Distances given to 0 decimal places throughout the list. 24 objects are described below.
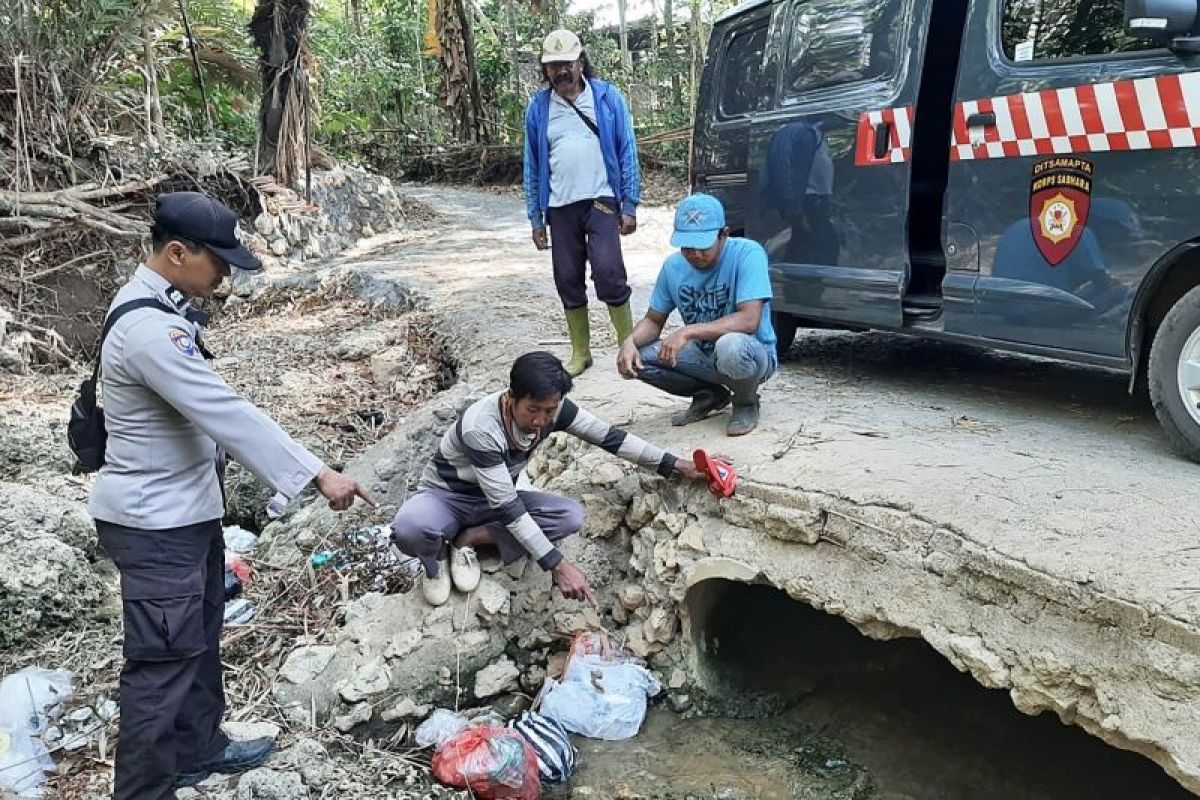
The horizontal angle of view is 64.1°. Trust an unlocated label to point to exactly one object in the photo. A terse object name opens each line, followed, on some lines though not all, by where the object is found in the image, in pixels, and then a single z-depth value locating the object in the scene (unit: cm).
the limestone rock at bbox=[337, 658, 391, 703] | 358
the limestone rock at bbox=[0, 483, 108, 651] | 394
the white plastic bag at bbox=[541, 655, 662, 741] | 363
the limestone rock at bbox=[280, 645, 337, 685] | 362
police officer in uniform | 253
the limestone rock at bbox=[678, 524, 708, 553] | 371
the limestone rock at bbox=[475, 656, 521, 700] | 382
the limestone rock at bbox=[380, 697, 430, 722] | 361
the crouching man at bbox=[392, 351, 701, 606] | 340
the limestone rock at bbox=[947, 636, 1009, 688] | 283
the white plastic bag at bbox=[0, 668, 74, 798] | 309
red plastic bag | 323
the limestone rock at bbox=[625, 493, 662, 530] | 397
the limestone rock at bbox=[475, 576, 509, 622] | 384
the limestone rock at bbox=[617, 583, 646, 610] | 397
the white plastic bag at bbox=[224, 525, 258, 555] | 500
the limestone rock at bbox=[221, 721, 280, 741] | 330
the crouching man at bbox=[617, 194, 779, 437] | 394
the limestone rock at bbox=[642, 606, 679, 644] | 389
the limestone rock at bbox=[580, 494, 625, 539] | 413
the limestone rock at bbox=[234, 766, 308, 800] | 297
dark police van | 331
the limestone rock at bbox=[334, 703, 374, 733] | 352
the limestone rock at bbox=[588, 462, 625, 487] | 416
